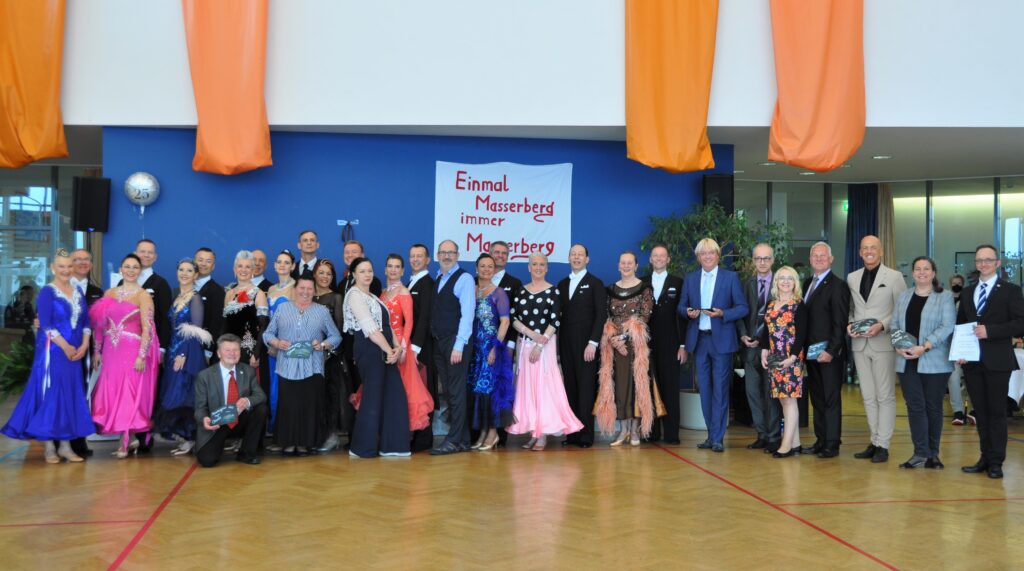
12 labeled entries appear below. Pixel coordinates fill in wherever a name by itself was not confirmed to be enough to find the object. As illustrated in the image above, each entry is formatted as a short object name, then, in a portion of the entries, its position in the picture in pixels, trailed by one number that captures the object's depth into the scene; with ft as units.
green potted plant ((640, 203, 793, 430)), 25.12
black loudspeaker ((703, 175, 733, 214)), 26.71
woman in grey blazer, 18.80
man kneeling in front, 18.99
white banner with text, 26.55
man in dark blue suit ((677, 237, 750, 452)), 21.27
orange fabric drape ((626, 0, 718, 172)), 24.49
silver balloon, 24.77
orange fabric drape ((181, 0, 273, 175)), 23.85
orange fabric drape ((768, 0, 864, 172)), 24.29
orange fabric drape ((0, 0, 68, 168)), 23.50
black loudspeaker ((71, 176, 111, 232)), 24.06
